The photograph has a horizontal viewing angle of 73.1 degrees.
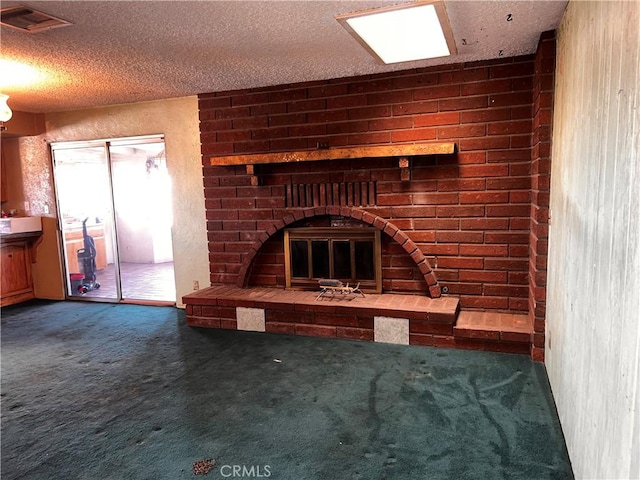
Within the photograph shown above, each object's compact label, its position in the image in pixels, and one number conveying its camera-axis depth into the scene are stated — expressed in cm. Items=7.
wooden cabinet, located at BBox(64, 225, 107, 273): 527
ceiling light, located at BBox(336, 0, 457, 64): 209
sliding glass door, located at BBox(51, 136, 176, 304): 487
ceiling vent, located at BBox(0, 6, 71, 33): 210
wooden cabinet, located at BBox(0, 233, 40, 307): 504
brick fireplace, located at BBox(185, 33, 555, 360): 328
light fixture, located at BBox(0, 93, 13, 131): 331
